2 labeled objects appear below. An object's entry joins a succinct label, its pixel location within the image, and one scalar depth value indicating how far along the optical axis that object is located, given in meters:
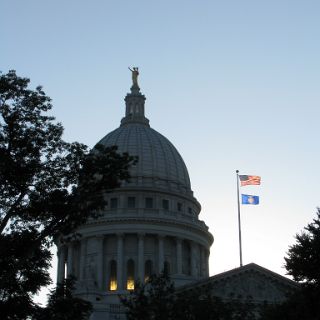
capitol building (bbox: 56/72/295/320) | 86.81
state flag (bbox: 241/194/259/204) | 77.44
